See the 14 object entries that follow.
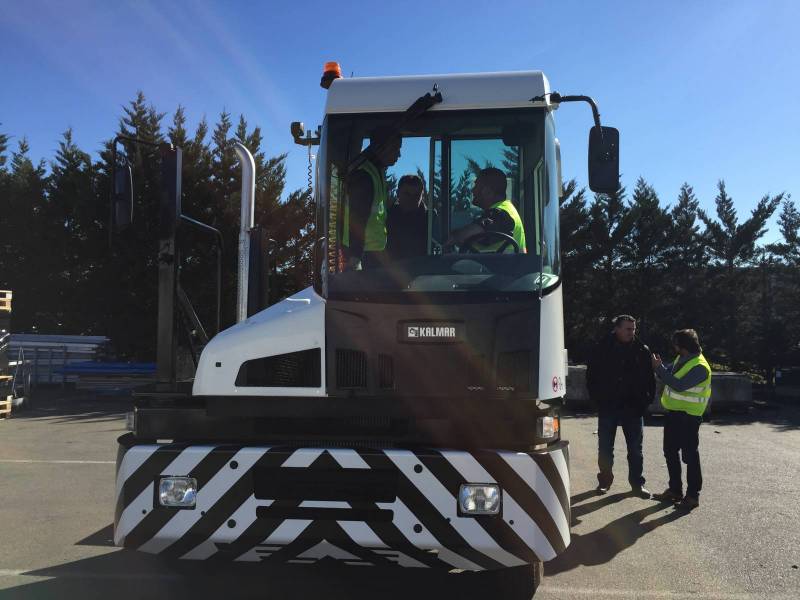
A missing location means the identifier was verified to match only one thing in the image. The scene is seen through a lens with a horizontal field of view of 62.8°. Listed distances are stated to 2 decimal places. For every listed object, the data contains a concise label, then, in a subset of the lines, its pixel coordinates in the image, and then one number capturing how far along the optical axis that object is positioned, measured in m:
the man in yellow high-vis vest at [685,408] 6.10
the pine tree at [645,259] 28.64
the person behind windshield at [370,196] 3.71
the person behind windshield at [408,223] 3.66
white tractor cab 3.19
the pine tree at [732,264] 28.22
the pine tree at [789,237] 30.50
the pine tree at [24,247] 23.25
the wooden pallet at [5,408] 12.82
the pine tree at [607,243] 28.48
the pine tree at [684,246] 29.66
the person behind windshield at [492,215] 3.64
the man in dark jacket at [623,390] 6.50
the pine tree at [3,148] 30.70
